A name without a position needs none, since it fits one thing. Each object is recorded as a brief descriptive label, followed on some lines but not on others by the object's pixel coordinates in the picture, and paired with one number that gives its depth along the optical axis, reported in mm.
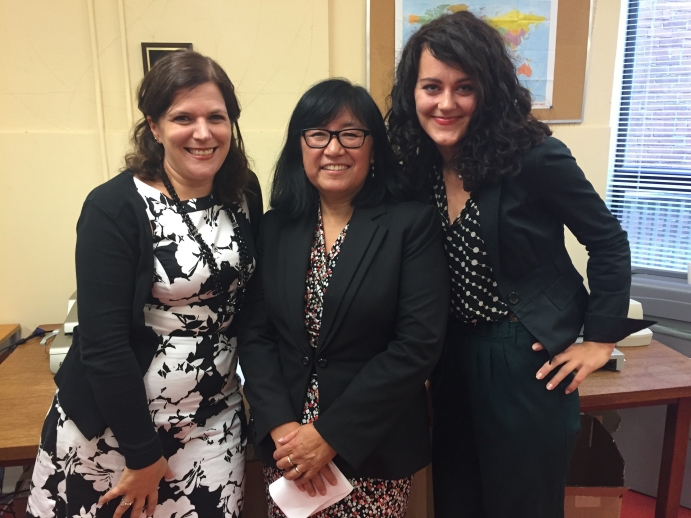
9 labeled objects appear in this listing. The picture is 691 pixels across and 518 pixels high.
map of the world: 2037
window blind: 2373
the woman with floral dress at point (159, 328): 1066
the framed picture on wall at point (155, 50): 1871
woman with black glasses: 1143
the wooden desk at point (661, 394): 1558
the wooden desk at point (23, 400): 1306
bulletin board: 2020
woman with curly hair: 1132
